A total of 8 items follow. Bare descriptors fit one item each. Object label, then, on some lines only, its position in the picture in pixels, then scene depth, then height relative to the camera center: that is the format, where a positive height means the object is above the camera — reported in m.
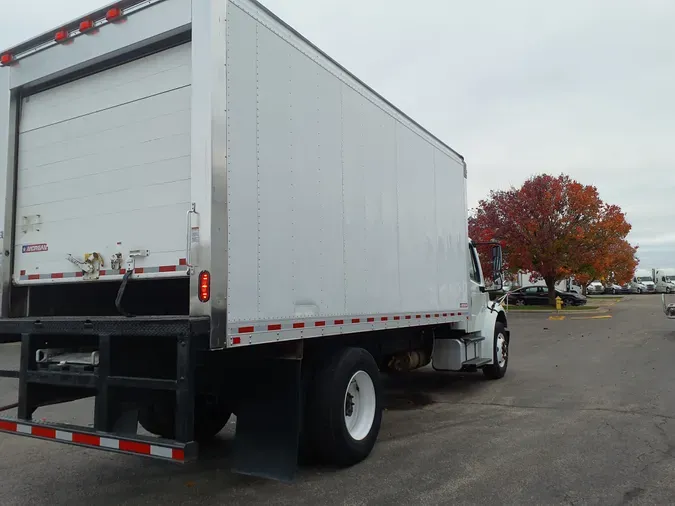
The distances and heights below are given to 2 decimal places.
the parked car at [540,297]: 36.06 -0.12
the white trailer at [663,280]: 62.27 +1.68
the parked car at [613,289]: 66.45 +0.68
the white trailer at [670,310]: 17.25 -0.52
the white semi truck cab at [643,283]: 66.31 +1.38
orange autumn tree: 29.75 +3.70
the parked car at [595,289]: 67.51 +0.70
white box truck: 3.84 +0.55
